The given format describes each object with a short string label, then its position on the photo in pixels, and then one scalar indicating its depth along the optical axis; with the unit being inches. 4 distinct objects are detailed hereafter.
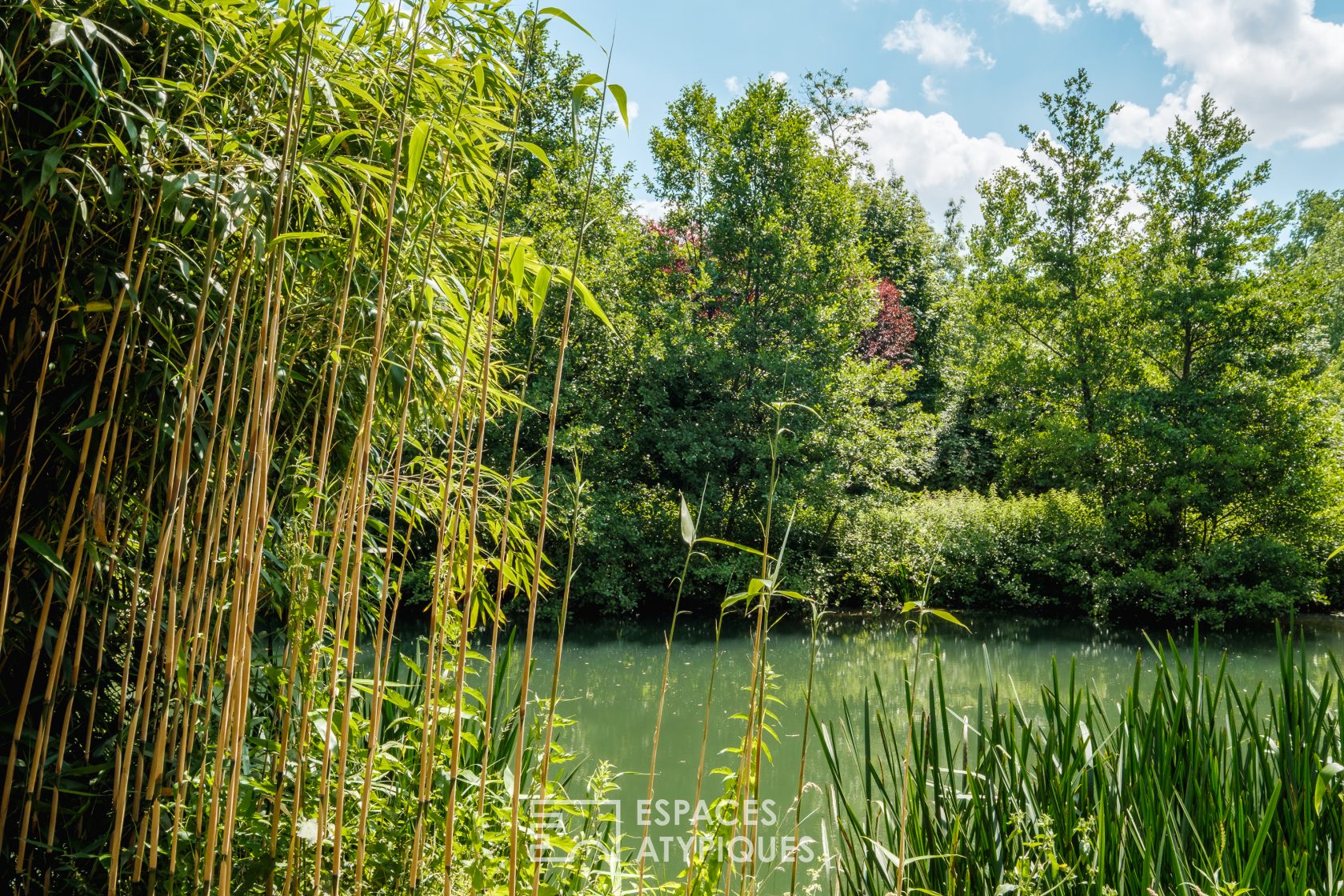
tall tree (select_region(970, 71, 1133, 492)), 415.5
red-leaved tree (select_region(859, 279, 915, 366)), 558.3
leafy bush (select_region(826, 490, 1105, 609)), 404.8
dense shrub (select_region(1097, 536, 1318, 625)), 361.7
